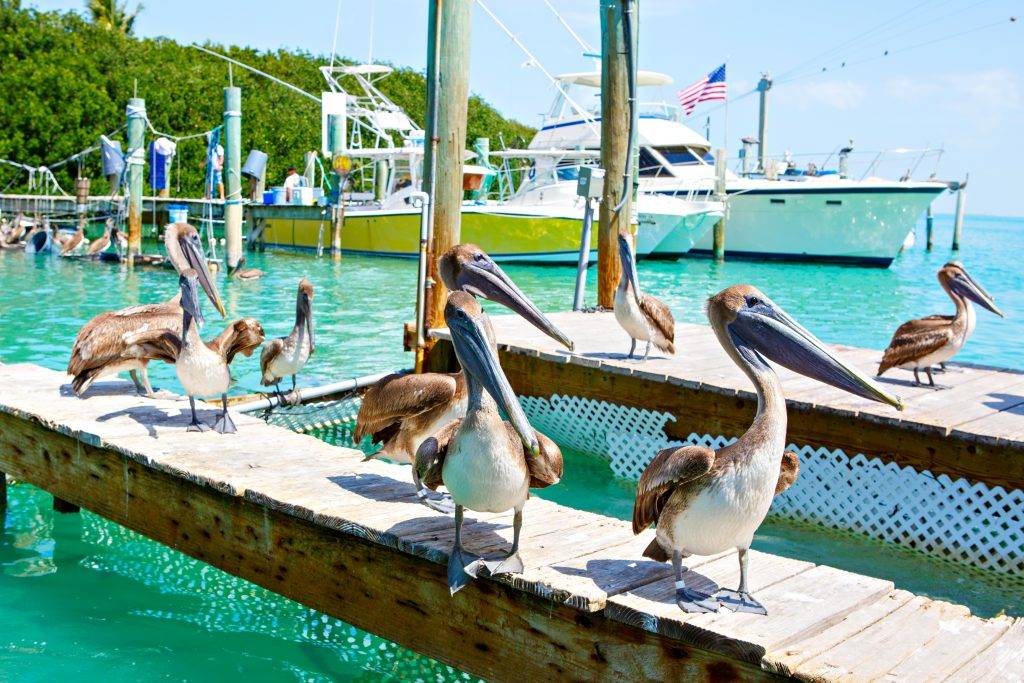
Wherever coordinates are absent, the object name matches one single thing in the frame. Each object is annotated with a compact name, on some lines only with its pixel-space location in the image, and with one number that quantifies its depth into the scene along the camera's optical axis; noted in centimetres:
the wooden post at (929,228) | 4053
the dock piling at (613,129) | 1036
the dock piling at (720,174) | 2917
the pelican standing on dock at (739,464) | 312
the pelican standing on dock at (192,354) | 556
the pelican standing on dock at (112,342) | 613
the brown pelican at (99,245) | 2467
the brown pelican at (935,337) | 693
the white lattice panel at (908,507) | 596
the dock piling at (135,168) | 2219
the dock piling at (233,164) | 1989
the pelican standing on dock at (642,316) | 759
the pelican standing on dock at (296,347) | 769
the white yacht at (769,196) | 2892
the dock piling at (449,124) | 828
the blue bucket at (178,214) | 2282
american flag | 2850
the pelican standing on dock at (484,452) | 341
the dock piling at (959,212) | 4091
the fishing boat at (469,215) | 2595
